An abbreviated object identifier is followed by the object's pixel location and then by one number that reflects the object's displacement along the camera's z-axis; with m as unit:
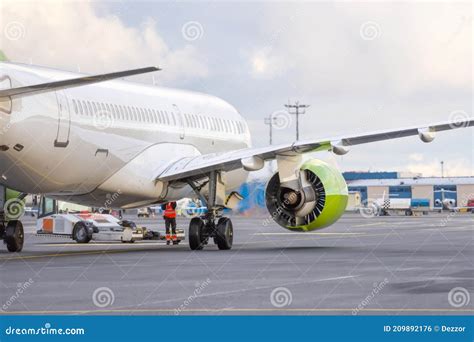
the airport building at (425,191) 193.00
